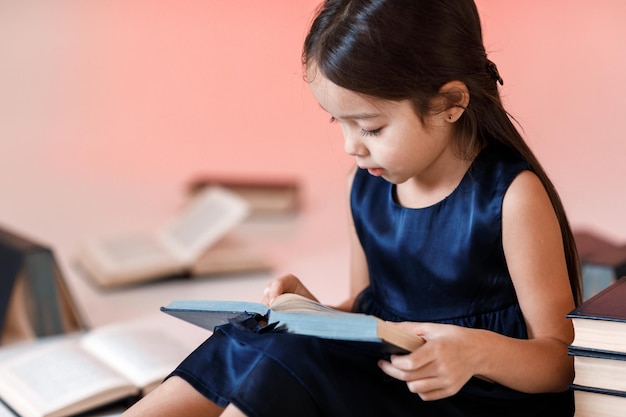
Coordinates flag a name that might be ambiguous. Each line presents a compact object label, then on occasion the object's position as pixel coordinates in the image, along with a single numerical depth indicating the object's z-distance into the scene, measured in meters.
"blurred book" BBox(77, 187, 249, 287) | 2.38
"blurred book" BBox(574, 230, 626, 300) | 1.92
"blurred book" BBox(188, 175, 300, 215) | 3.04
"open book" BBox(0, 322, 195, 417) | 1.77
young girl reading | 1.48
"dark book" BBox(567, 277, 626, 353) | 1.47
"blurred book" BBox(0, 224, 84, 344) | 2.07
